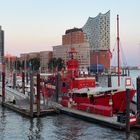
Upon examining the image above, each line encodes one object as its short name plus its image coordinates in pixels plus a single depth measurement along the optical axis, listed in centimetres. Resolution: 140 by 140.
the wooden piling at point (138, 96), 2429
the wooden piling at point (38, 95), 2916
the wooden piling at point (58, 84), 3443
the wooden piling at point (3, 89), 3721
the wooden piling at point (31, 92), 2928
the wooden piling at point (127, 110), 2319
